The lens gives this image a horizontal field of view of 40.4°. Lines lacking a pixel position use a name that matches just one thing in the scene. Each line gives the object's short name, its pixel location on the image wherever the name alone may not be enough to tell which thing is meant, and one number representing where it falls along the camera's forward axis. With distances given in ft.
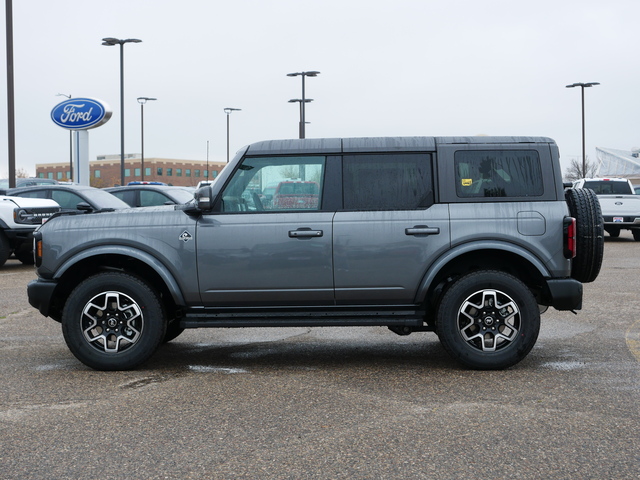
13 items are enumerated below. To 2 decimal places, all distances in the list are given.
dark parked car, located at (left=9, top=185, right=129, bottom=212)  57.88
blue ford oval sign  95.61
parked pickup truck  81.05
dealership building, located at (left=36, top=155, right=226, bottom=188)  400.88
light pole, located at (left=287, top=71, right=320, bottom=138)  153.67
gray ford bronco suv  22.53
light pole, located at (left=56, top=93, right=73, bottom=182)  196.34
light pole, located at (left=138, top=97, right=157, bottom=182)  214.53
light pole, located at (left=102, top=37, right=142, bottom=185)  124.88
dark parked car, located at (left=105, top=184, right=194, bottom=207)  63.82
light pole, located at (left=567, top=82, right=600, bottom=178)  167.84
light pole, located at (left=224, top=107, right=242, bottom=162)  212.21
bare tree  333.62
